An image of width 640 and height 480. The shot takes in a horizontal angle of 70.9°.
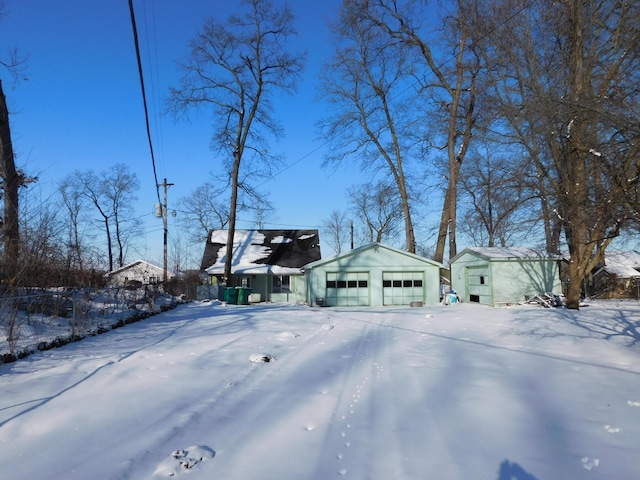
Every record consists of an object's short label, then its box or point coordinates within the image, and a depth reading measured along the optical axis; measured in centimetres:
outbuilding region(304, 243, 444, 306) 2456
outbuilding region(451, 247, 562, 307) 2297
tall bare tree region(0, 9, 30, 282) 987
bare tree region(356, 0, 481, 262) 2542
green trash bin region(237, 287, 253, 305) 2547
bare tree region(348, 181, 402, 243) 4916
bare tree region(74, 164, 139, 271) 5150
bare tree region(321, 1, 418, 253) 2819
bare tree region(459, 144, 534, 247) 1418
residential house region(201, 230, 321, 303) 2973
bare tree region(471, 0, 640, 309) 685
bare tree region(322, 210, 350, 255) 6569
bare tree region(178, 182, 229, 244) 4628
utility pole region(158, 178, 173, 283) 2973
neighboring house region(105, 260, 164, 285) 5017
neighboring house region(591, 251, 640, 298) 2986
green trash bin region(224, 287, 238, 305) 2566
